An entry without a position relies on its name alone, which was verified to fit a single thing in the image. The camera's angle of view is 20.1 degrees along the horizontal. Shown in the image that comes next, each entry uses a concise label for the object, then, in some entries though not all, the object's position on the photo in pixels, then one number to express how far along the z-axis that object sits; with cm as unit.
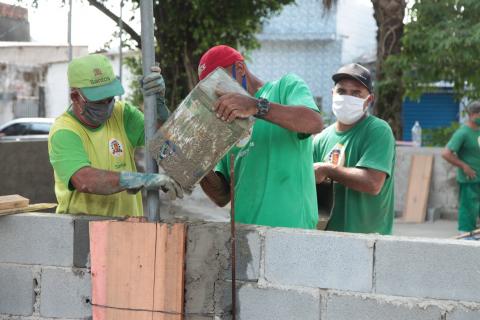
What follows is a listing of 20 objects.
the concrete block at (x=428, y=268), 556
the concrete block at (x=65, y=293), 660
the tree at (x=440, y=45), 2046
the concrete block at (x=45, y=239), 662
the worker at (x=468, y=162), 1639
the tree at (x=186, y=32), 2421
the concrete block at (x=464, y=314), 558
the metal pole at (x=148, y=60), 601
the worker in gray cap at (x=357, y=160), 715
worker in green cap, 631
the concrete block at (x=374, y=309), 568
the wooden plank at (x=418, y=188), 2104
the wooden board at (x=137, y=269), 619
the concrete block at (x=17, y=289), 681
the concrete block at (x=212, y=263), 613
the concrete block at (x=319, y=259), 581
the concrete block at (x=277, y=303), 597
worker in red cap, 617
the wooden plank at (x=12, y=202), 679
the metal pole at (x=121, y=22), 2500
